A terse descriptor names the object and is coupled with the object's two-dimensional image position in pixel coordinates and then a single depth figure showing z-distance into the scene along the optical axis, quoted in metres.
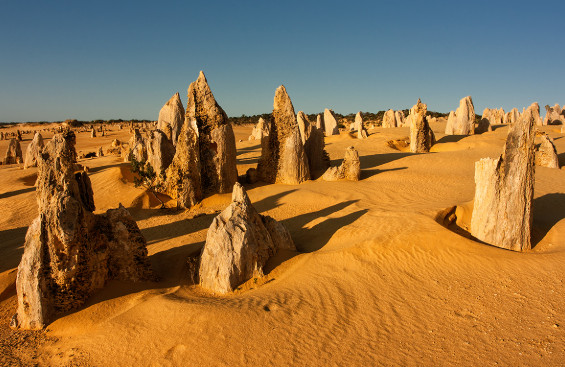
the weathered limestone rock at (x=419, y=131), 20.02
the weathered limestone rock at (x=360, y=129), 26.28
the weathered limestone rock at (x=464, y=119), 26.05
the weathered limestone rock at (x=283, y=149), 13.14
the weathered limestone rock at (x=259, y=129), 30.37
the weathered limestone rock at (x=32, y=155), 19.09
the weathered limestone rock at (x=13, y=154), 23.53
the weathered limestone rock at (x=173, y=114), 19.23
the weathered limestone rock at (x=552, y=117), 37.31
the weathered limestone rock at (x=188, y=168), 11.46
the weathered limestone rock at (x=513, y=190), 7.16
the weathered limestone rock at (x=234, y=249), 6.01
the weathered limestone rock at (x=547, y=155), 15.80
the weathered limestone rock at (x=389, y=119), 37.38
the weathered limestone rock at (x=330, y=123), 32.06
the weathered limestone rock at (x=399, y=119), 37.97
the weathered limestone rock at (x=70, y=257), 5.29
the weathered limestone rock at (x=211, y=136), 12.01
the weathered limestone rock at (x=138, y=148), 15.93
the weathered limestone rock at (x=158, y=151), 13.66
